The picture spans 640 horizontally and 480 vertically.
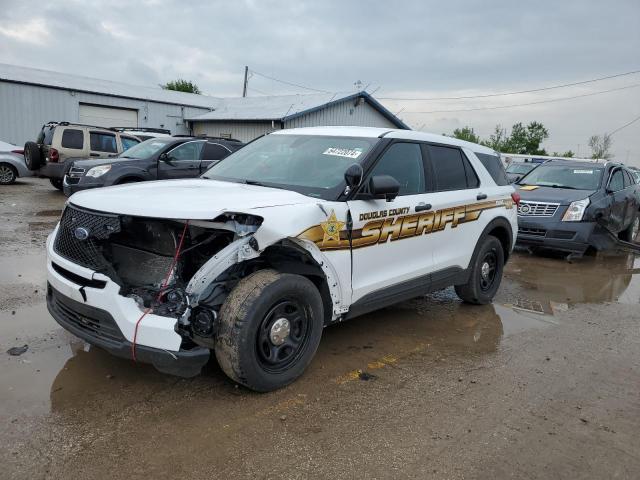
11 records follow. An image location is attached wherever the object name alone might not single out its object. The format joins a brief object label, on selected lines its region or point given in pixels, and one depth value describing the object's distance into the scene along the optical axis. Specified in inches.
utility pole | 1818.9
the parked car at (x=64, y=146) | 518.9
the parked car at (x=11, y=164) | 589.0
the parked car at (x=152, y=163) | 393.7
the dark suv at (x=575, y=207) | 342.6
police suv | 124.4
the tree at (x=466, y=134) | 2631.9
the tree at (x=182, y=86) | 2335.1
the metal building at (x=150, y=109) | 926.4
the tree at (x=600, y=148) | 2406.4
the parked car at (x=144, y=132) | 697.6
